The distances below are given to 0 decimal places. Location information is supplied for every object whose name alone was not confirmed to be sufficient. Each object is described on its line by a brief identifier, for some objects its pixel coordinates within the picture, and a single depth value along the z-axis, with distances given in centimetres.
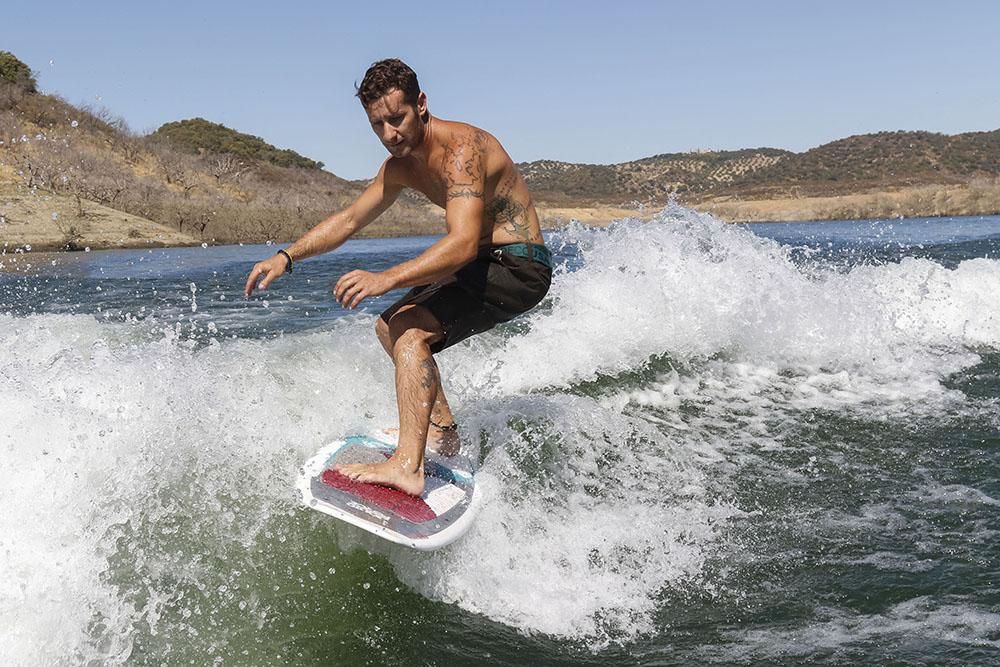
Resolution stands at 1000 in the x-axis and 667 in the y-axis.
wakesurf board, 370
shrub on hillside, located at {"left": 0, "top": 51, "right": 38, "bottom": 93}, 4456
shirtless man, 366
